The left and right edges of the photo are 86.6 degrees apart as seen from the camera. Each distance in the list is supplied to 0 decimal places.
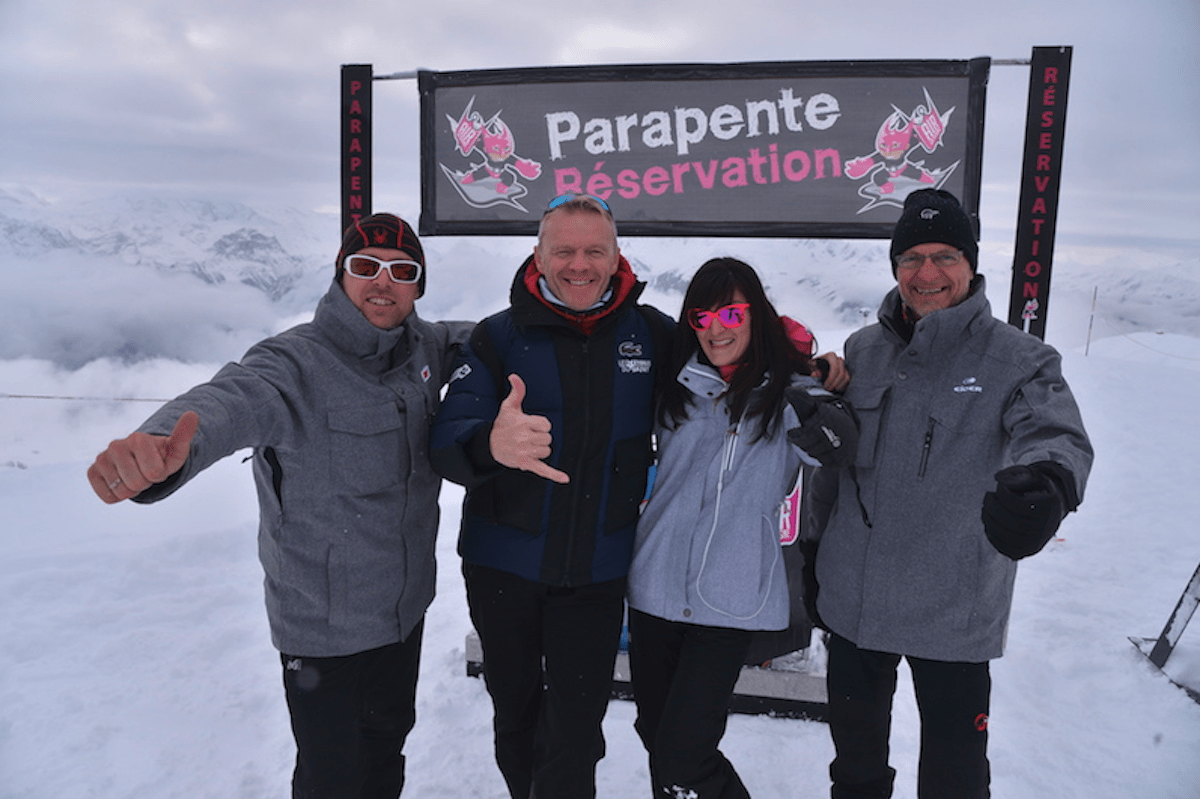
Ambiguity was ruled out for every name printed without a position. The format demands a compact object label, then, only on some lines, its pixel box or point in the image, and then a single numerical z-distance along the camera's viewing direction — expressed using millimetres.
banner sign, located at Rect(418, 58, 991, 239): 4000
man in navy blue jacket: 2252
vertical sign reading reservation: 3812
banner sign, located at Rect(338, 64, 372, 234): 4305
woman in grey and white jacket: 2176
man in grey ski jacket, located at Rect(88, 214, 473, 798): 2145
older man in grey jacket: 2084
